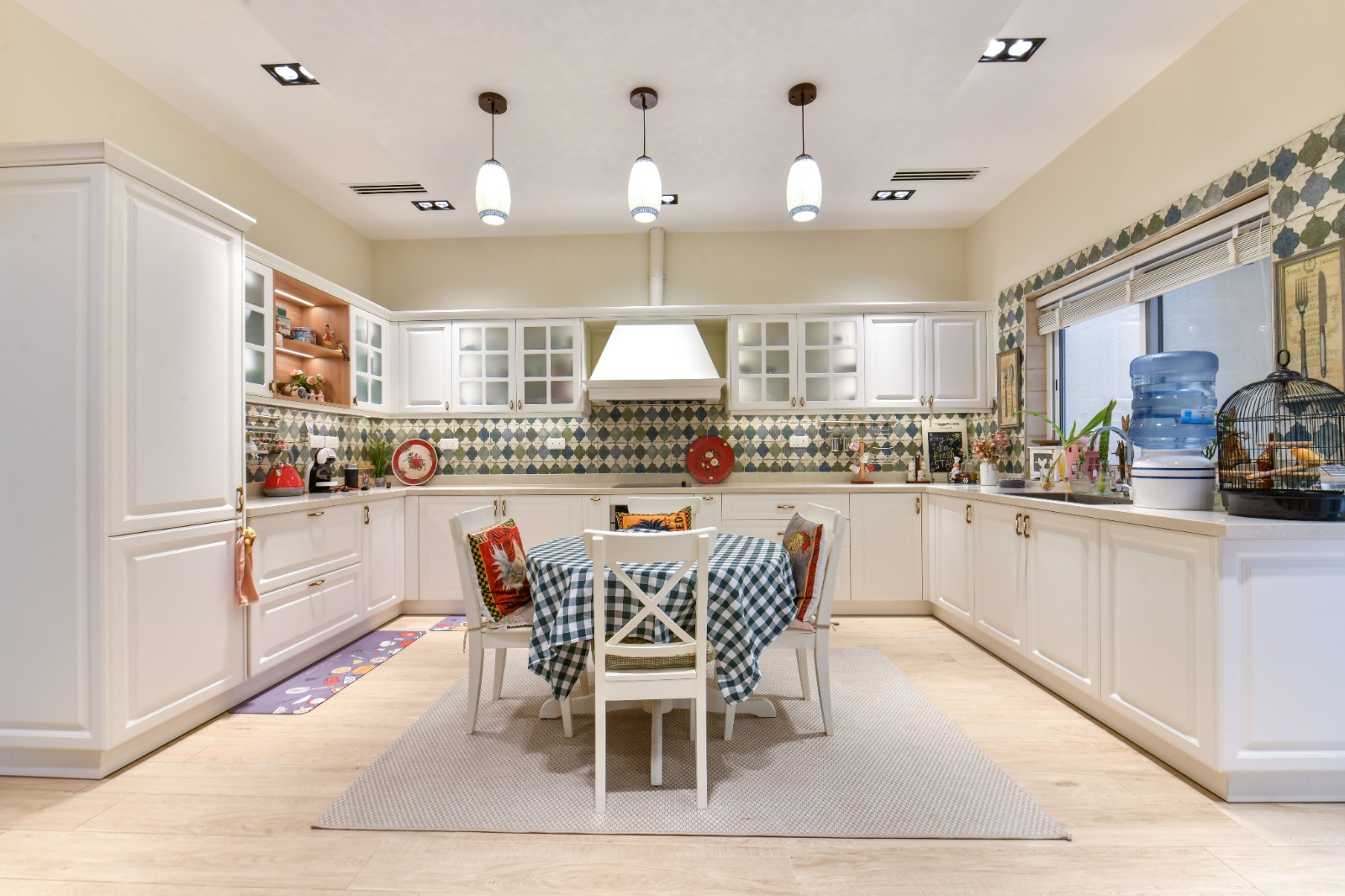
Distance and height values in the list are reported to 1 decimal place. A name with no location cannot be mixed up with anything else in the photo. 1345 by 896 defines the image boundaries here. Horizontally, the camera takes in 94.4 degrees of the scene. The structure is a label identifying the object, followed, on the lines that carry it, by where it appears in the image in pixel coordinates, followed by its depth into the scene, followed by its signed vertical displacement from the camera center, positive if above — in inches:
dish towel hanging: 105.3 -20.0
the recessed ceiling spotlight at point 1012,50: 107.7 +70.0
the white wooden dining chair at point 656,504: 125.0 -11.1
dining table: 80.0 -21.6
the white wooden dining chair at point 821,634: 96.2 -28.6
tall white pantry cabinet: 83.7 -1.2
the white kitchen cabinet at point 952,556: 148.5 -27.1
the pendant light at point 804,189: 102.3 +42.8
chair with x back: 74.4 -24.0
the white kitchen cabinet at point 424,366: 190.9 +26.0
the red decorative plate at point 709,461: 189.8 -3.5
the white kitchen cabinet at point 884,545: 171.2 -26.5
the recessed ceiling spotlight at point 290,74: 113.1 +69.8
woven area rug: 74.4 -44.8
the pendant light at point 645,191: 102.1 +42.7
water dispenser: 89.5 +3.1
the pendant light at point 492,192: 105.3 +43.8
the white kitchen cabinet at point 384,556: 155.2 -27.3
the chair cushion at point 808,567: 99.0 -18.9
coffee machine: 150.9 -5.0
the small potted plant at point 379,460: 189.6 -2.7
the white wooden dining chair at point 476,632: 97.0 -28.5
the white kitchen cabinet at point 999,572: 125.5 -26.9
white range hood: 174.2 +23.2
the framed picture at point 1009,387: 168.9 +16.8
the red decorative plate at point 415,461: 191.5 -3.3
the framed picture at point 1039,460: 155.2 -3.1
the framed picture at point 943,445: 188.9 +0.8
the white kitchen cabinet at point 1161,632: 78.9 -25.7
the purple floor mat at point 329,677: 111.7 -45.8
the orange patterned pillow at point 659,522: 113.1 -13.5
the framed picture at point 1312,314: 83.4 +18.5
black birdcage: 78.2 -0.5
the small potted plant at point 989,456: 156.6 -2.0
